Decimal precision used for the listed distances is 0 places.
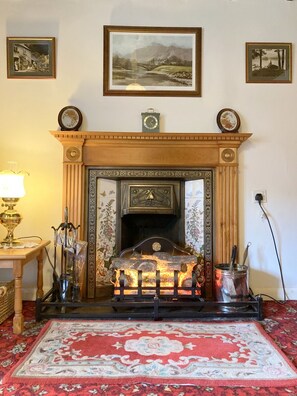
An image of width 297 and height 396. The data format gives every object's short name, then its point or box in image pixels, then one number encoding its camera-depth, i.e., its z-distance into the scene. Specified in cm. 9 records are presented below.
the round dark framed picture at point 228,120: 289
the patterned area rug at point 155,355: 158
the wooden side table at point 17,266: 212
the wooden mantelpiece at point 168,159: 282
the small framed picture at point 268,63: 296
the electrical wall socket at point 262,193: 294
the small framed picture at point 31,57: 291
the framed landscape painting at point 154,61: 294
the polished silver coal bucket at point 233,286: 251
